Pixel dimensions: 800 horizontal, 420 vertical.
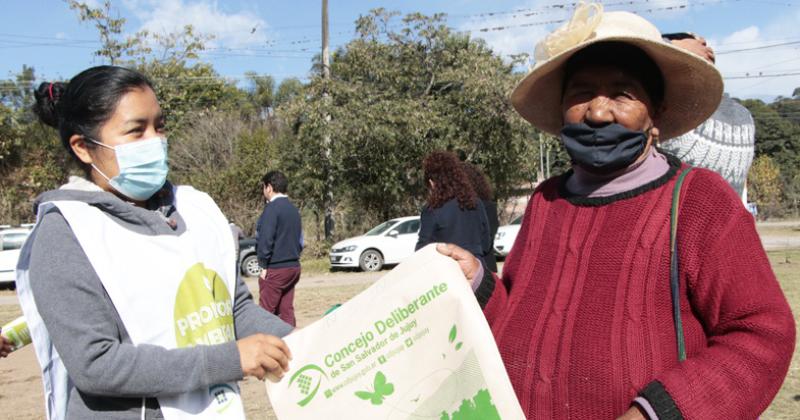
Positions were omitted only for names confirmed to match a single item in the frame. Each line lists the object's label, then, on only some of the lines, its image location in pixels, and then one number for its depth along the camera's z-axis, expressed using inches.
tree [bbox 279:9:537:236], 710.5
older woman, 58.5
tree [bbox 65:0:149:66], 765.9
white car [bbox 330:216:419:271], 624.1
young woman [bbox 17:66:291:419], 69.1
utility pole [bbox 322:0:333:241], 720.0
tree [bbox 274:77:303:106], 2241.6
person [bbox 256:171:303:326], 272.7
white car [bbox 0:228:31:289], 589.9
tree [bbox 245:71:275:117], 2151.8
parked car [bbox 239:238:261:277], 626.5
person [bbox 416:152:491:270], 217.8
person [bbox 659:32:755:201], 117.0
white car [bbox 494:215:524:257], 661.9
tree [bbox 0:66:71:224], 888.3
